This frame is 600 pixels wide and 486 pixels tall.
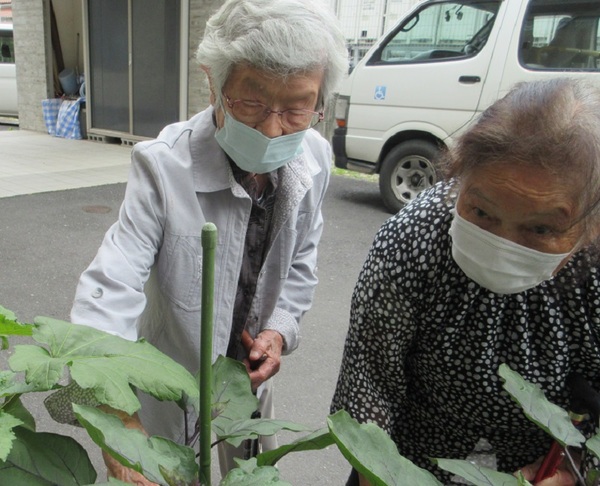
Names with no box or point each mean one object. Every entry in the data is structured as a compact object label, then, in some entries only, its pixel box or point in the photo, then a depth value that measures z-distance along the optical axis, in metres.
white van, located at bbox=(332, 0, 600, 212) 5.07
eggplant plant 0.58
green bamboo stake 0.44
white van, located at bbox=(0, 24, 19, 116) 12.77
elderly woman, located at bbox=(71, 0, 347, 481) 1.19
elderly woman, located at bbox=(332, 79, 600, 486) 0.95
